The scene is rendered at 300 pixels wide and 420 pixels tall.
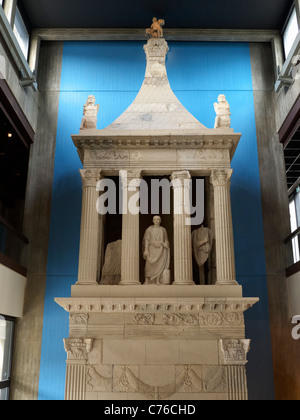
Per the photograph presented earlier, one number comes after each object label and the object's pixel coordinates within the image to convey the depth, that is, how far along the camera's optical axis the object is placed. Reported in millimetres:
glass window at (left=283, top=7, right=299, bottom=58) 17484
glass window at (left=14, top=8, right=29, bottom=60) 17672
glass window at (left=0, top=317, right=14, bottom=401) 15062
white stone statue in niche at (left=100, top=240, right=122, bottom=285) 14258
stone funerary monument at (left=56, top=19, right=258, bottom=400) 12336
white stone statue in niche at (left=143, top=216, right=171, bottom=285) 13883
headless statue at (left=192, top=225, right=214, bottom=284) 14594
